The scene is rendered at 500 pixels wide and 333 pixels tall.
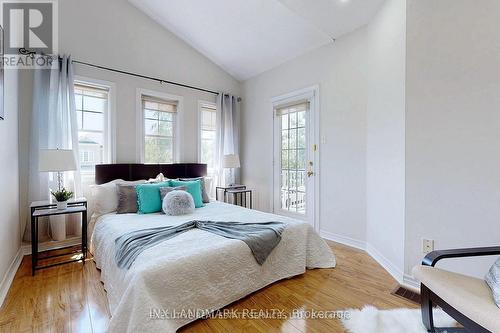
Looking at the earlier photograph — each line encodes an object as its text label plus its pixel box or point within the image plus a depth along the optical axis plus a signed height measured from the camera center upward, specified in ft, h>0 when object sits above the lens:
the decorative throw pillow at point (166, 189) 9.67 -0.98
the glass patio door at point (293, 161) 12.26 +0.23
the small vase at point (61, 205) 8.53 -1.40
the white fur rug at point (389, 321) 5.25 -3.60
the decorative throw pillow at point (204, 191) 11.28 -1.25
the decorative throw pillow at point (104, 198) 9.34 -1.28
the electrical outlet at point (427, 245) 6.84 -2.32
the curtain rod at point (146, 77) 10.40 +4.49
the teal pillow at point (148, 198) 9.33 -1.30
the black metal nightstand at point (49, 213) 7.81 -1.60
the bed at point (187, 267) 4.78 -2.61
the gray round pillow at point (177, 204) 8.89 -1.43
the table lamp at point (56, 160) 8.25 +0.21
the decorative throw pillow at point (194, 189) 10.37 -1.01
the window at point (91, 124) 10.57 +1.92
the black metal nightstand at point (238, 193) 13.92 -1.73
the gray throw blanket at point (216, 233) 5.94 -1.96
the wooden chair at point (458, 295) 3.96 -2.42
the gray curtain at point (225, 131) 14.67 +2.18
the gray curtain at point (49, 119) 9.27 +1.86
